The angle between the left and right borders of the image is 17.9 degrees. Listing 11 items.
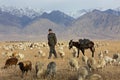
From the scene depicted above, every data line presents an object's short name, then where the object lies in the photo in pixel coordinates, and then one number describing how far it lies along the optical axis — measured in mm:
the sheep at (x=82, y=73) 14689
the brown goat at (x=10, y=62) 20047
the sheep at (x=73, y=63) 17656
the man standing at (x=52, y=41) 24812
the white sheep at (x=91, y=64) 17000
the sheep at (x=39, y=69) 15625
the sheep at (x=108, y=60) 20636
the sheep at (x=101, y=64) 17570
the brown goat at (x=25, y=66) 16844
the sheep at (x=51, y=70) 15508
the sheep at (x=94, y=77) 14466
